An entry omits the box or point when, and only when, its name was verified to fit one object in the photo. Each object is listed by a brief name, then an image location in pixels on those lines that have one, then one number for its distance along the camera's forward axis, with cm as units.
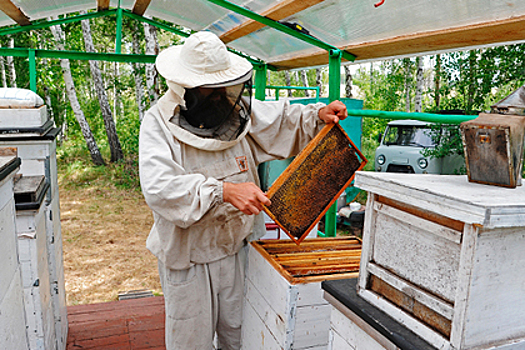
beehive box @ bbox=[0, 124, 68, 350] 214
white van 684
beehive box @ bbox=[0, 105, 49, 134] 212
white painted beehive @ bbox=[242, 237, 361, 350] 161
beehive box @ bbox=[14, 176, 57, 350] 187
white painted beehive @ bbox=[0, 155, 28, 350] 111
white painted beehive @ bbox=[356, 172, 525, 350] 91
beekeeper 175
